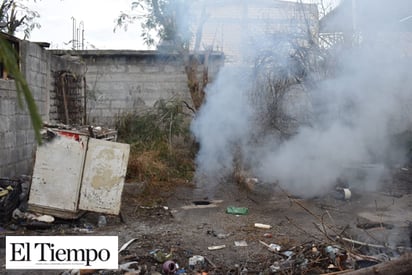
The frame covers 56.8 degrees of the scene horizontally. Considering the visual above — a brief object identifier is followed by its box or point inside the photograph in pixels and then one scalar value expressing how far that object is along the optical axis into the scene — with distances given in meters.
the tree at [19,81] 1.12
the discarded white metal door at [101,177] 4.82
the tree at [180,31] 8.83
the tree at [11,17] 9.52
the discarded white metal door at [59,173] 4.77
